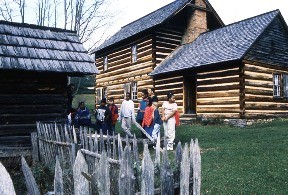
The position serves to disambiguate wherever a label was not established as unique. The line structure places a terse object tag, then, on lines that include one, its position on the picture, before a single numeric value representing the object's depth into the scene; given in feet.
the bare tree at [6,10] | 86.81
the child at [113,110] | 36.14
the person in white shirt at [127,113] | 36.50
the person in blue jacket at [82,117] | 35.17
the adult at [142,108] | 35.17
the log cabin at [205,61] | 52.26
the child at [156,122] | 31.82
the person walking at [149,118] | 32.78
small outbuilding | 27.48
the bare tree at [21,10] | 89.92
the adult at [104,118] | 35.50
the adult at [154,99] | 31.56
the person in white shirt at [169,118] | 31.23
